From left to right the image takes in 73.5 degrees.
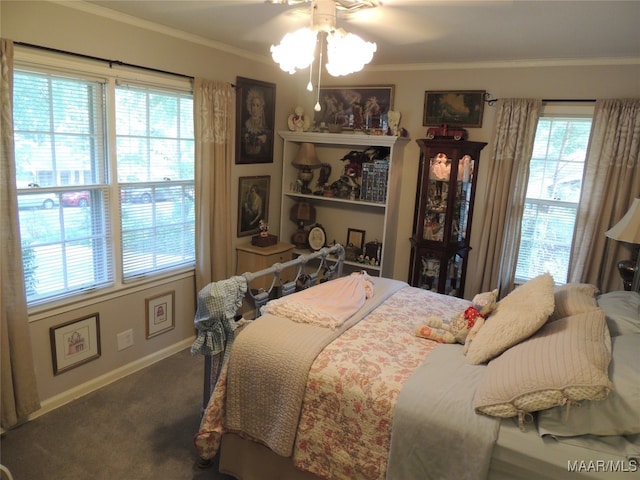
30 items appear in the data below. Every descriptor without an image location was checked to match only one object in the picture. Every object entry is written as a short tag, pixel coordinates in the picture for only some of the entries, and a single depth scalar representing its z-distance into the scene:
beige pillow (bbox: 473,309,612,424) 1.46
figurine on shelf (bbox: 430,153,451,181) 3.61
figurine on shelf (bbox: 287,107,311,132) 4.19
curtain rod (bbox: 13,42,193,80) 2.33
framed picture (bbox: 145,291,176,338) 3.26
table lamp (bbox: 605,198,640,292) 2.72
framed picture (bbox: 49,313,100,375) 2.67
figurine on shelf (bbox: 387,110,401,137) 3.81
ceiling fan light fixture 1.90
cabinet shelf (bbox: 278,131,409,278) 3.85
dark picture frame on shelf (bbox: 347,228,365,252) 4.25
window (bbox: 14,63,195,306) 2.47
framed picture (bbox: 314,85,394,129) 3.97
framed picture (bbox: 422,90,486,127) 3.60
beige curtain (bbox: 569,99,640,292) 3.06
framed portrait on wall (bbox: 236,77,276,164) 3.71
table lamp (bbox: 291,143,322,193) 4.10
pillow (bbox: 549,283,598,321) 1.98
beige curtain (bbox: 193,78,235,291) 3.31
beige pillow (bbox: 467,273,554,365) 1.82
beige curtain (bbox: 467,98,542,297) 3.39
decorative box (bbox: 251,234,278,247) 3.95
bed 1.48
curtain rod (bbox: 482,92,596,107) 3.22
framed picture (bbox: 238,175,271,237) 3.88
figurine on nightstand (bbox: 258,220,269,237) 4.01
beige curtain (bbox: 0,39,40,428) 2.21
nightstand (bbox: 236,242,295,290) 3.81
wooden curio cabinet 3.58
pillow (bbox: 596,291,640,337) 1.91
